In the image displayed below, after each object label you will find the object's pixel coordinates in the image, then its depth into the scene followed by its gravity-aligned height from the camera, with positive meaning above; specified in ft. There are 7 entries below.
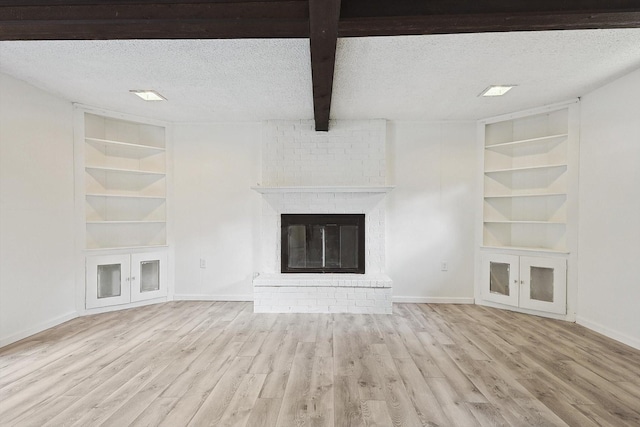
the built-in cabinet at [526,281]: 12.44 -2.80
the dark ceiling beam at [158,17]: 6.51 +3.75
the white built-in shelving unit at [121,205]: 13.26 +0.11
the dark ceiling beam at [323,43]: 5.75 +3.42
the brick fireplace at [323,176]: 14.74 +1.46
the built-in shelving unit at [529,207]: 12.43 +0.12
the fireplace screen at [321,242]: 14.89 -1.48
